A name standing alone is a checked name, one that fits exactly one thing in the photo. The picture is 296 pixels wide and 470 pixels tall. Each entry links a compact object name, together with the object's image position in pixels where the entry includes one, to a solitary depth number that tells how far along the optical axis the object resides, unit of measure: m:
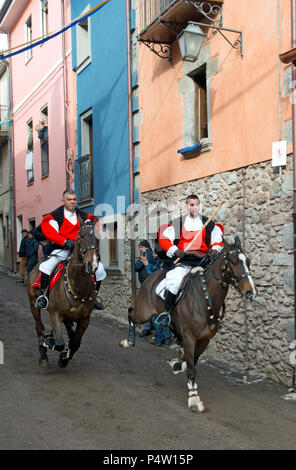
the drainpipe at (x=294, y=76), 6.97
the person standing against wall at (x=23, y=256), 18.42
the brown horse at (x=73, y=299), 6.90
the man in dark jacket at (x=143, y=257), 10.27
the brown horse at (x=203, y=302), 5.76
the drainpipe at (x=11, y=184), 23.09
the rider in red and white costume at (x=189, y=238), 6.63
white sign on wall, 7.22
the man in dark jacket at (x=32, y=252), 17.92
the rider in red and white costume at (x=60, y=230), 7.63
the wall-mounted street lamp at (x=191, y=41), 8.85
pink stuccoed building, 16.52
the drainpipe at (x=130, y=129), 12.12
